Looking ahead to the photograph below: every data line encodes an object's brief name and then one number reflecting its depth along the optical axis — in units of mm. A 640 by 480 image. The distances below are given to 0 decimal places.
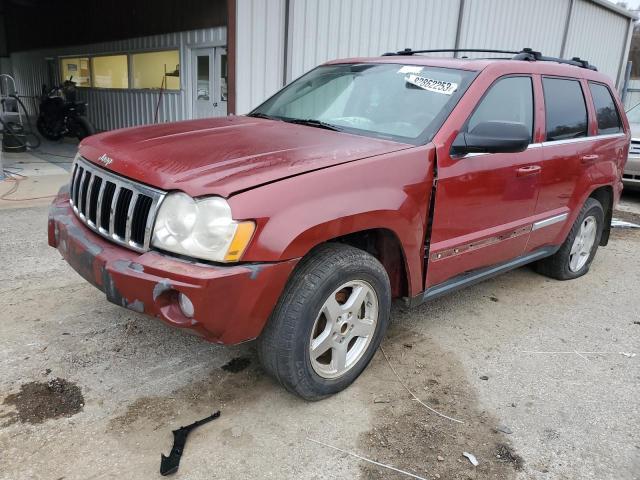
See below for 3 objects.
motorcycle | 12852
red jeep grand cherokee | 2266
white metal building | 8102
